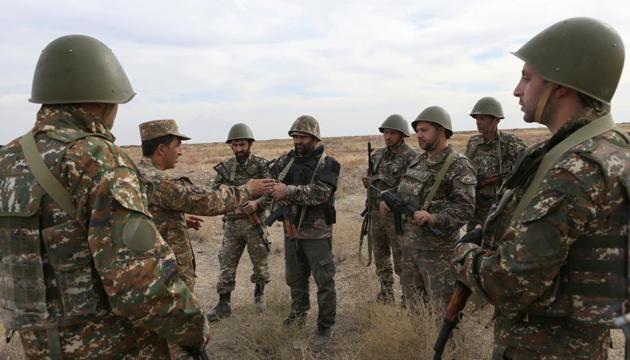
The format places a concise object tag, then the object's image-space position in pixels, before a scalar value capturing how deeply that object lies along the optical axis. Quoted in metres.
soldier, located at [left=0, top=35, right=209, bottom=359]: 1.91
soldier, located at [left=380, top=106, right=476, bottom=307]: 4.46
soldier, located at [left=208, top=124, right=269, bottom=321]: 6.25
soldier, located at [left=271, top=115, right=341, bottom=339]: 5.05
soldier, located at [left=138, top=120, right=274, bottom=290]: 3.71
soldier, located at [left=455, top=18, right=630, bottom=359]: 1.80
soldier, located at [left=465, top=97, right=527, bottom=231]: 6.55
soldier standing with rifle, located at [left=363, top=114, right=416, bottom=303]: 6.68
